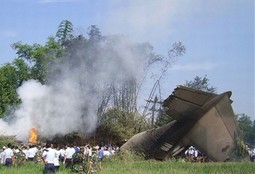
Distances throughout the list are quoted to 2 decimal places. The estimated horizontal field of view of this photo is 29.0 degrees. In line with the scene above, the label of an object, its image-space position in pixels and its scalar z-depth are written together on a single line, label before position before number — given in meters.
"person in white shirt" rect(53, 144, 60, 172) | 17.84
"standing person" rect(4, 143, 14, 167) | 22.73
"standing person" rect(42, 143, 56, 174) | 17.45
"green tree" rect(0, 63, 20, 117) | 39.25
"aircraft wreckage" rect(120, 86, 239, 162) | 24.55
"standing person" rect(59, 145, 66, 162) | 25.08
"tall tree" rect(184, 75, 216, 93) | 53.06
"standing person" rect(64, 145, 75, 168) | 23.13
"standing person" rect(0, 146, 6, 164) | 23.08
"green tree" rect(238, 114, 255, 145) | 57.56
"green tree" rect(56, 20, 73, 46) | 43.03
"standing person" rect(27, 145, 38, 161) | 25.19
